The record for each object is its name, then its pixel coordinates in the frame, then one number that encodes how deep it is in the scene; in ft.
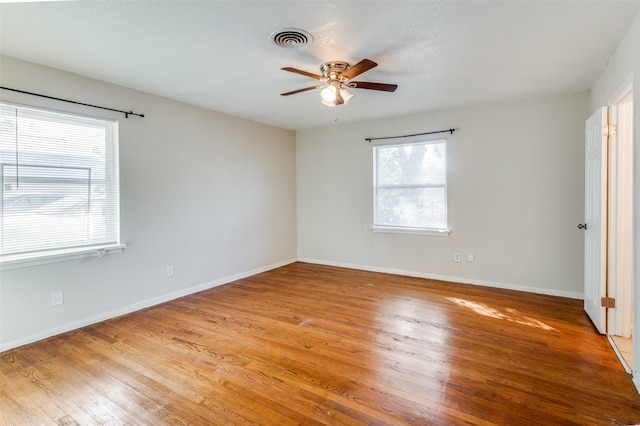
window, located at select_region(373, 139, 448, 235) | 14.85
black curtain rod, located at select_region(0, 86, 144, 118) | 8.61
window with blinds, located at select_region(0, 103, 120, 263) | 8.56
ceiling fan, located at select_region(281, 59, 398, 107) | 8.69
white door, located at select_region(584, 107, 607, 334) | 8.68
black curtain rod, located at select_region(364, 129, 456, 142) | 14.28
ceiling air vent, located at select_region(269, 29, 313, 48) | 7.25
